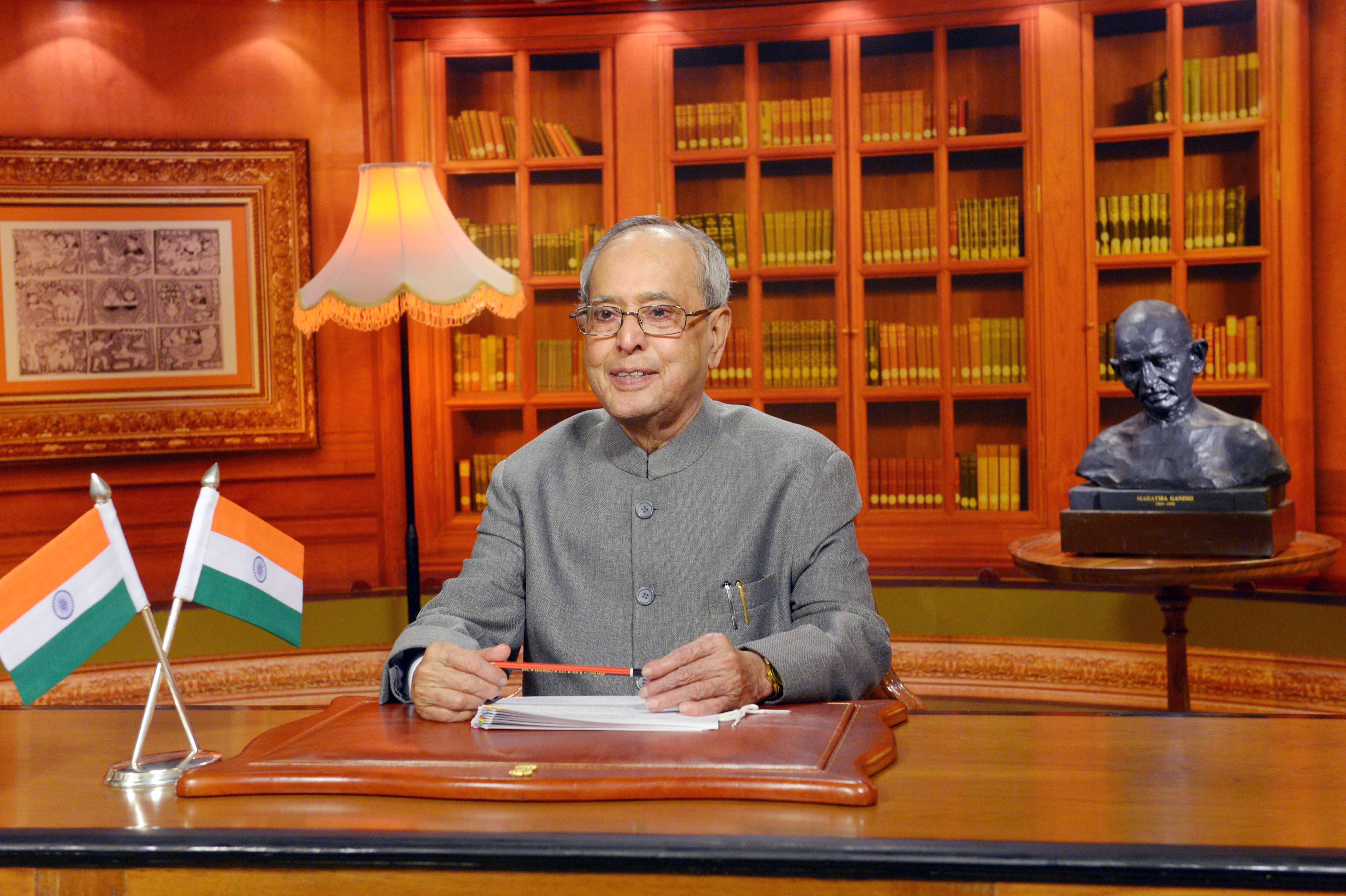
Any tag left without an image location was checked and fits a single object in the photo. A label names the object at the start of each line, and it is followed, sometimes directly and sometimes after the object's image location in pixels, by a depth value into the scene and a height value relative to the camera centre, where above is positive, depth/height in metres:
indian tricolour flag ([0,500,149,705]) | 1.32 -0.21
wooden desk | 1.02 -0.39
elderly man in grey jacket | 1.76 -0.18
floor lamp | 3.76 +0.47
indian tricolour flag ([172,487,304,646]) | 1.43 -0.19
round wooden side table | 3.01 -0.45
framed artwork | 4.40 +0.47
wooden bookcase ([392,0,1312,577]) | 4.36 +0.86
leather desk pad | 1.16 -0.37
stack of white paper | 1.36 -0.36
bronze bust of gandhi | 3.19 -0.09
